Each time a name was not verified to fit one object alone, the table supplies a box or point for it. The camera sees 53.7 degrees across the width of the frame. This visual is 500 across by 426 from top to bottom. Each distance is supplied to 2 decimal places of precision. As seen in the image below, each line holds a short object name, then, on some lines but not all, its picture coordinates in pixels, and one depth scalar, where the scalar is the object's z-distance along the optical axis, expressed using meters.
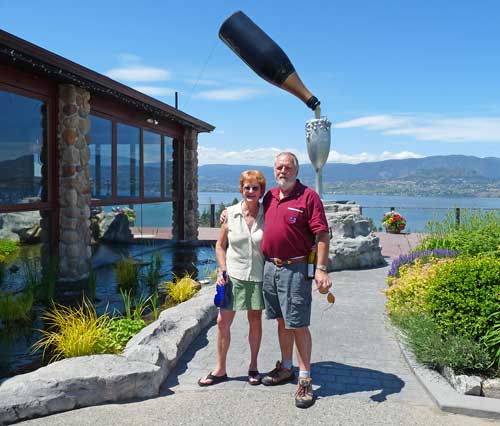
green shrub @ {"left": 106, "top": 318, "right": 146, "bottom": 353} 3.99
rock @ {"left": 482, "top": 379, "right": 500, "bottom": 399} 3.31
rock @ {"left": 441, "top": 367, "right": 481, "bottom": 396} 3.32
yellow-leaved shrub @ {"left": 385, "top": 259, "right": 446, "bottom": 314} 4.82
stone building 6.33
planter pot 16.38
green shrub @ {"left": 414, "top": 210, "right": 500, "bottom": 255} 6.85
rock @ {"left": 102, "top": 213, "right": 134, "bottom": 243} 8.80
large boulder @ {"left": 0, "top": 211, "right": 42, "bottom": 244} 6.37
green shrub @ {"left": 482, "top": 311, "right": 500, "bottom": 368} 3.51
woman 3.49
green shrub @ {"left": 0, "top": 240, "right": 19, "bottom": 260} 6.34
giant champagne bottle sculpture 8.52
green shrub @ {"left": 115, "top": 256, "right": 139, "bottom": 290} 6.91
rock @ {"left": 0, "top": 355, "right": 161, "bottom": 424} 3.01
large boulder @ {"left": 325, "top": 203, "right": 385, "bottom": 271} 8.32
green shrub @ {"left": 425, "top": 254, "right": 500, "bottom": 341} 3.66
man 3.28
